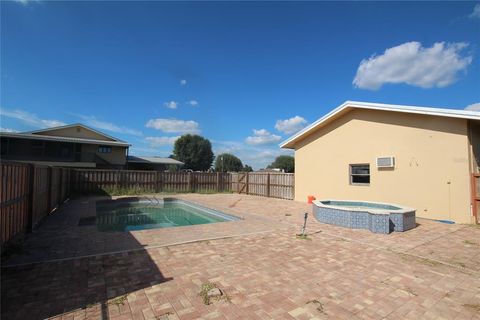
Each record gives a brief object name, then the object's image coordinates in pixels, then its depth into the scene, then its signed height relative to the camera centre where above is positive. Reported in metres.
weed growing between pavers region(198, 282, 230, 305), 3.24 -1.69
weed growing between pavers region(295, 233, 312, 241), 6.56 -1.77
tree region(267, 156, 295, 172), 80.75 +2.72
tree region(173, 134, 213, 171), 58.19 +4.51
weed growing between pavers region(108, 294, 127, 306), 3.10 -1.65
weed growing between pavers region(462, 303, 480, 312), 3.21 -1.77
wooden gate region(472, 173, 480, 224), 8.62 -0.86
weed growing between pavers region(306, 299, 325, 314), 3.10 -1.73
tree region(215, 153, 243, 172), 73.31 +2.48
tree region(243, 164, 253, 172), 82.85 +0.83
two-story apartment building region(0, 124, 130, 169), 22.84 +2.25
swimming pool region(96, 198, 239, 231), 10.41 -2.25
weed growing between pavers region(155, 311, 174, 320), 2.80 -1.66
